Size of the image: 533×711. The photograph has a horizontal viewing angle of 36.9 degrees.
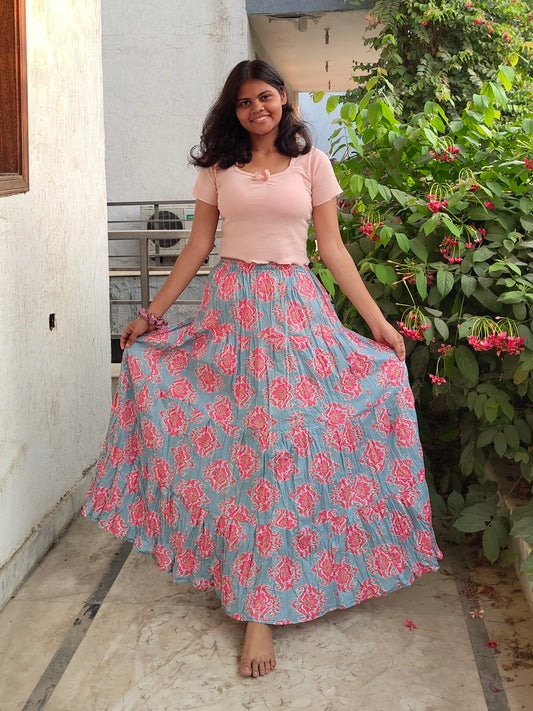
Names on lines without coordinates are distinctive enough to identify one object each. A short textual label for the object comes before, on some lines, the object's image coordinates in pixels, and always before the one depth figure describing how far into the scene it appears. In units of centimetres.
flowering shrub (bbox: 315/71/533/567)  238
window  230
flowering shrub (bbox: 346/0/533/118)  716
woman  212
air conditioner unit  894
